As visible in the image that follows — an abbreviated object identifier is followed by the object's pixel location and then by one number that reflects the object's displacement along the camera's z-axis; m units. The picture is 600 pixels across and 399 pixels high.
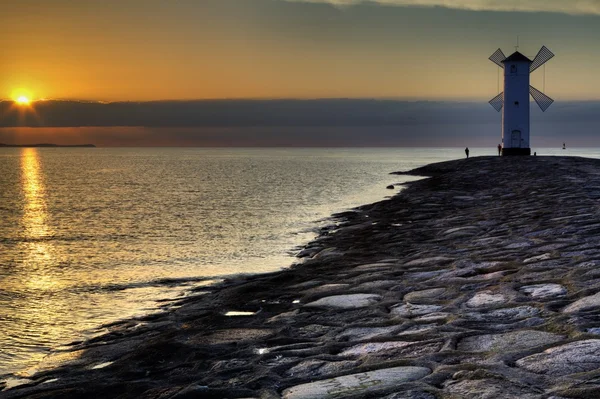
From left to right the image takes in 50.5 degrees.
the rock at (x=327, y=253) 10.94
